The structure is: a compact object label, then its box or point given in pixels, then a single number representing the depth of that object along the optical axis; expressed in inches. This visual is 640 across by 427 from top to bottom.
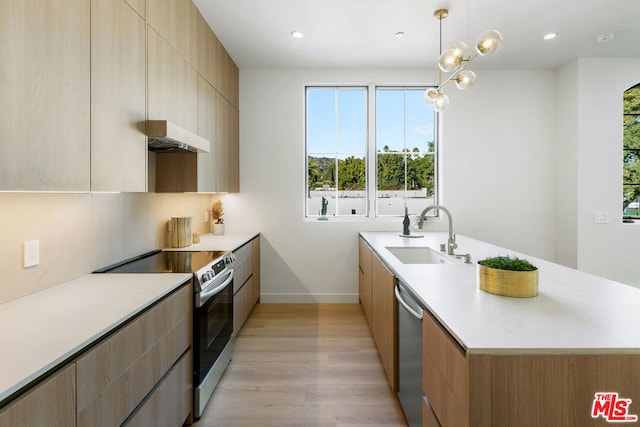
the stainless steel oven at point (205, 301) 73.7
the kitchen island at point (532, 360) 35.9
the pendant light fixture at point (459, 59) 76.4
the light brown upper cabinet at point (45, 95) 41.4
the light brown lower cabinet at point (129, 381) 34.5
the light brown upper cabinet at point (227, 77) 129.0
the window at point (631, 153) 145.7
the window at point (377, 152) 159.9
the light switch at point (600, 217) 141.9
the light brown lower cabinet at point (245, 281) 114.1
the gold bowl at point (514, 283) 53.3
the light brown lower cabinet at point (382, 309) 79.1
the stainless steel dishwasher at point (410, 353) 59.7
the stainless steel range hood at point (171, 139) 74.2
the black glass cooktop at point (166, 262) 76.0
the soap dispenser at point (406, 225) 139.3
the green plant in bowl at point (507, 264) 54.2
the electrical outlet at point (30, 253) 56.8
